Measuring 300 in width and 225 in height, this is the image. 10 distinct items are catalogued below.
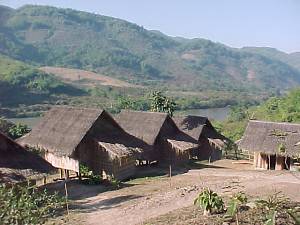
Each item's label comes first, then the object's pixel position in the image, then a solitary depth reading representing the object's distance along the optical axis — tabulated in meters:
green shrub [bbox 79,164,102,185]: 24.64
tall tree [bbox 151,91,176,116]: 41.59
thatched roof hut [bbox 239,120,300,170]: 28.02
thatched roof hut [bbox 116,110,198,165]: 29.77
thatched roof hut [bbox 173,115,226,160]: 33.56
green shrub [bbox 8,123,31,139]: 36.72
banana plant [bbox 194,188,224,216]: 16.11
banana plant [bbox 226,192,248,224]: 14.61
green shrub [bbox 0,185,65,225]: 10.36
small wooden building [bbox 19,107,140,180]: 25.02
